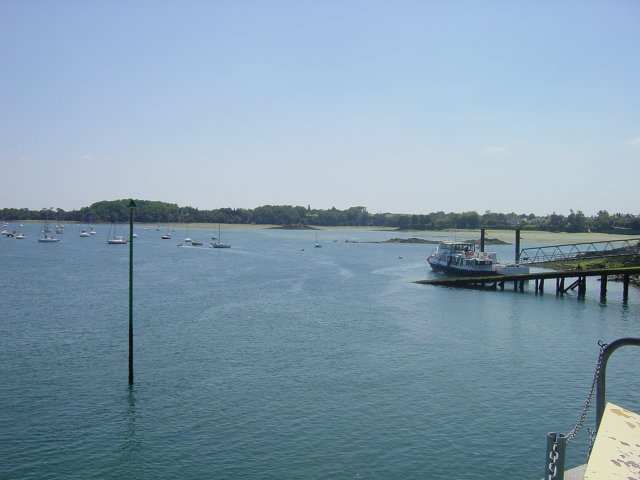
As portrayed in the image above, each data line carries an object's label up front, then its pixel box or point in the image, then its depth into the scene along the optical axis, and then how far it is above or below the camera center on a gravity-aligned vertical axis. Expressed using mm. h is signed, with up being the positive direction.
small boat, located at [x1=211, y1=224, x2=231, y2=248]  172688 -6974
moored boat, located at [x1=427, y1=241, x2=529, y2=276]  80688 -5126
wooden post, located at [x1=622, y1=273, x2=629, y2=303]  64312 -5996
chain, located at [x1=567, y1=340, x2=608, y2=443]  10940 -2461
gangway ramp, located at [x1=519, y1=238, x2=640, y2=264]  91388 -3543
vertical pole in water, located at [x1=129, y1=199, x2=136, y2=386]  29422 -5649
